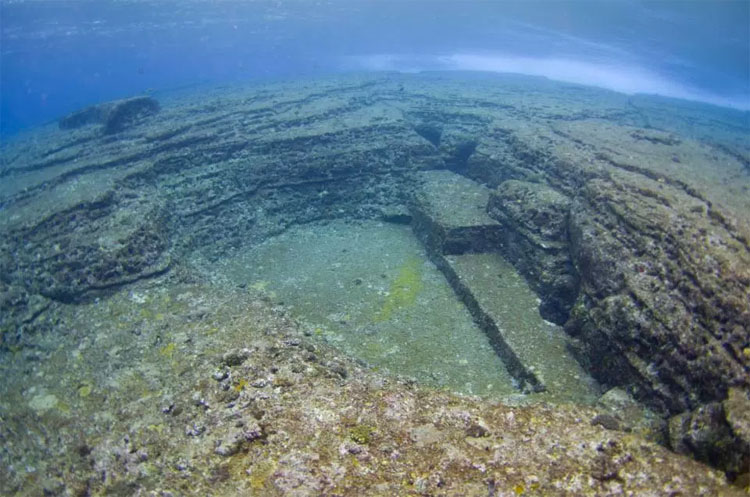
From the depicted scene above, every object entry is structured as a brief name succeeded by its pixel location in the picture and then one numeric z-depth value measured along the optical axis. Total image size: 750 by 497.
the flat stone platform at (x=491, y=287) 5.07
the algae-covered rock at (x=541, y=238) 6.16
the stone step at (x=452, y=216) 7.93
